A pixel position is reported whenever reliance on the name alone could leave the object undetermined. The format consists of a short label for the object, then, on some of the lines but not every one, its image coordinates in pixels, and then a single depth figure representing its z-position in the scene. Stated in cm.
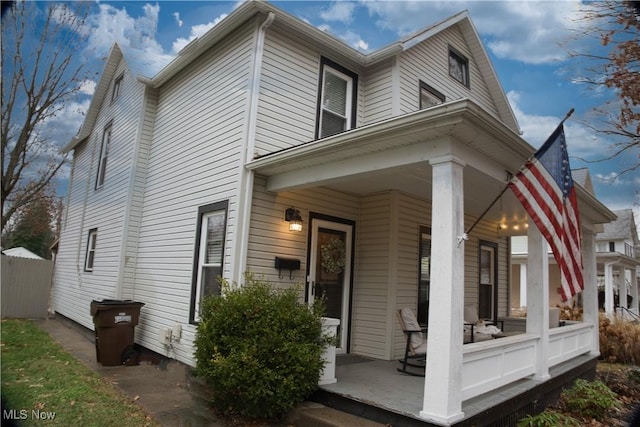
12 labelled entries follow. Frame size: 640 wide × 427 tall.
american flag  454
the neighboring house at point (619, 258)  1805
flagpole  412
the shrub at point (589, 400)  556
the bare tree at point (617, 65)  463
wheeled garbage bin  756
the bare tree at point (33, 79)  654
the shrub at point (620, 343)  951
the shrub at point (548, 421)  453
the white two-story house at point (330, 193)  434
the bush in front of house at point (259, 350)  461
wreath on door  704
